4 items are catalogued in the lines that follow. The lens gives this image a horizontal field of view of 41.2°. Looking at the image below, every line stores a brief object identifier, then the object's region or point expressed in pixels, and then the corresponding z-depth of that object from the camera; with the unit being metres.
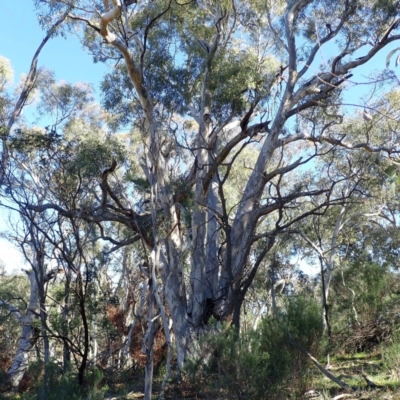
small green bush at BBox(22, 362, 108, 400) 6.91
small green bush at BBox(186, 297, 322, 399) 5.59
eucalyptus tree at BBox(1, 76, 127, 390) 8.09
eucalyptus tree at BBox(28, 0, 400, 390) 8.82
